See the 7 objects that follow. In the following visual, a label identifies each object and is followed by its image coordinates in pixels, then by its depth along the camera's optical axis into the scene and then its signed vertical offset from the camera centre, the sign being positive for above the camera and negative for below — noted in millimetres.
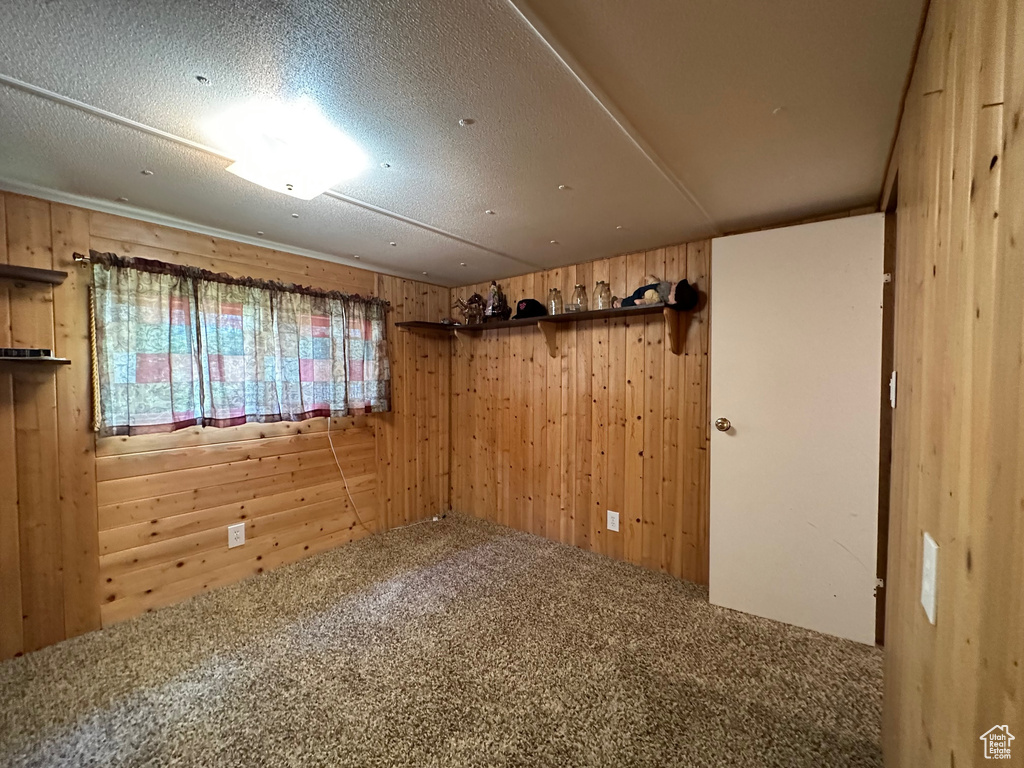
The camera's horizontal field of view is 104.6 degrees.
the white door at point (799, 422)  1925 -256
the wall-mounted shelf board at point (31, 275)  1786 +471
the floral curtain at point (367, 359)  3117 +128
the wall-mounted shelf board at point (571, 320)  2564 +419
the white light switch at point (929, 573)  750 -394
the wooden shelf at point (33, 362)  1837 +65
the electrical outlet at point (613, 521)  2926 -1093
